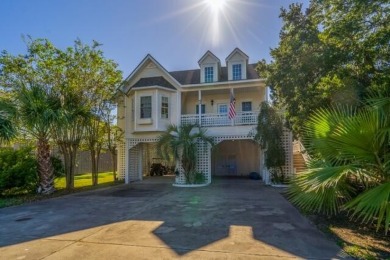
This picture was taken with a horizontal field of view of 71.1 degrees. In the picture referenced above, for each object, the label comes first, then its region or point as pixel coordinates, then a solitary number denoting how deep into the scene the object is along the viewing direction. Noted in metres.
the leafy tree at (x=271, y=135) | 14.91
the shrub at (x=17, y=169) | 11.92
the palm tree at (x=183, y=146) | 15.59
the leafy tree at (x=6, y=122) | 10.80
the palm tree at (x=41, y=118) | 11.73
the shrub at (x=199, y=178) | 16.32
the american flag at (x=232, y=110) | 15.98
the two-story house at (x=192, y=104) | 17.14
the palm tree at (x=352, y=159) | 3.99
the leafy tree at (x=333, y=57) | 8.69
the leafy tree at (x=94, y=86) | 14.16
